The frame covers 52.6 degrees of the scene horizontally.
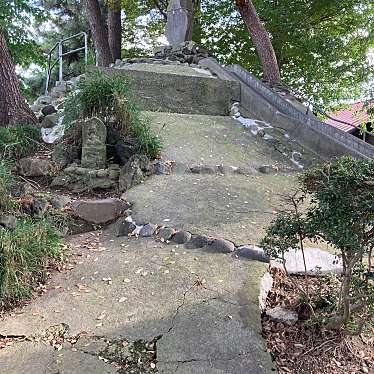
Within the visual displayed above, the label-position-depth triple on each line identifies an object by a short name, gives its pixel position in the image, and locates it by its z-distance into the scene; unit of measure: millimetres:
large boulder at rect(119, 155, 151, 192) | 4297
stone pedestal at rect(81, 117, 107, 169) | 4484
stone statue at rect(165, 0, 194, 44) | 9750
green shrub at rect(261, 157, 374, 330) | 1923
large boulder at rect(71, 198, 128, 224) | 3744
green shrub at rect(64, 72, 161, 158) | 4617
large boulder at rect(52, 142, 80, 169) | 4527
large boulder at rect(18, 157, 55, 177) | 4371
